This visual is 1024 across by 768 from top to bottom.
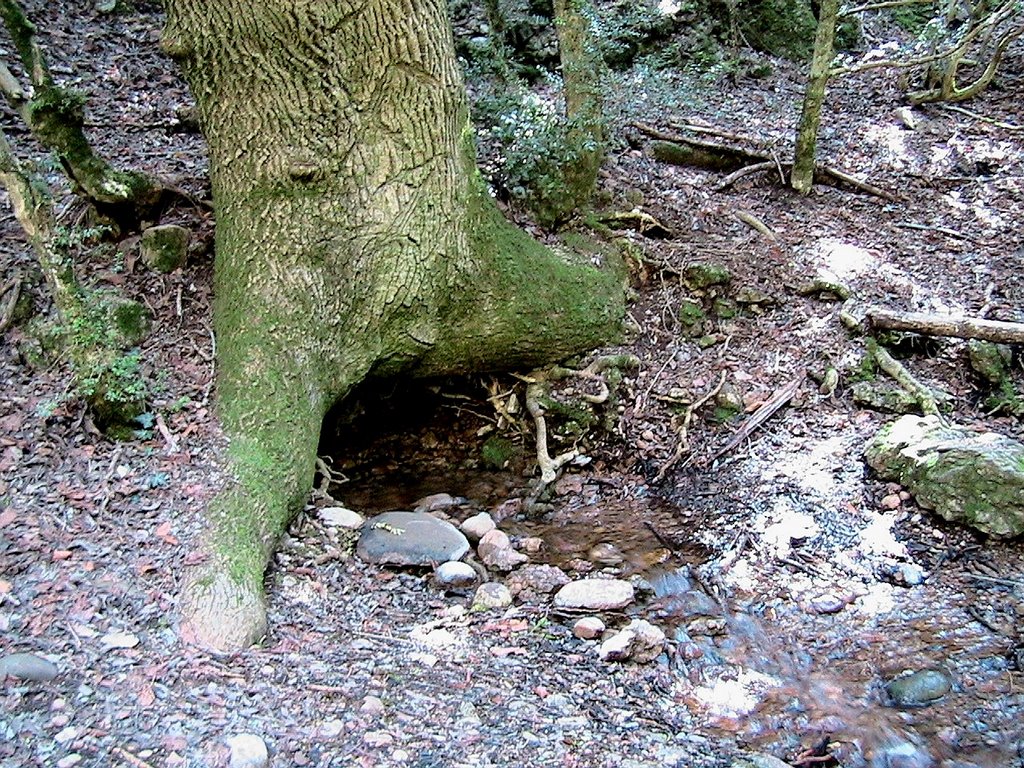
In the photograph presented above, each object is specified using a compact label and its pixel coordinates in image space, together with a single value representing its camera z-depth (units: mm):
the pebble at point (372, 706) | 2588
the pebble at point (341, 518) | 3936
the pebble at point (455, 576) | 3631
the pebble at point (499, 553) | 3871
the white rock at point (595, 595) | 3527
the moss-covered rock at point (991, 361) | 5000
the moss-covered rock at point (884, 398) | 4836
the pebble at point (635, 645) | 3187
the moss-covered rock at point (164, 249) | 4559
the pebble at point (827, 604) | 3607
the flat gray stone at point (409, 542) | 3727
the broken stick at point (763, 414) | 4820
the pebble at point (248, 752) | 2230
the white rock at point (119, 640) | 2617
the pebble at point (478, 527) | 4152
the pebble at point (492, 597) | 3467
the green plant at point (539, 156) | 5719
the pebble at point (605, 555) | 4027
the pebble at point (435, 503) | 4543
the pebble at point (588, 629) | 3330
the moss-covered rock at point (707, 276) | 5754
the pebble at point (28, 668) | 2346
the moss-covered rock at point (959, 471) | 3859
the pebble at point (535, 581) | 3652
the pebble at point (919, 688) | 3072
